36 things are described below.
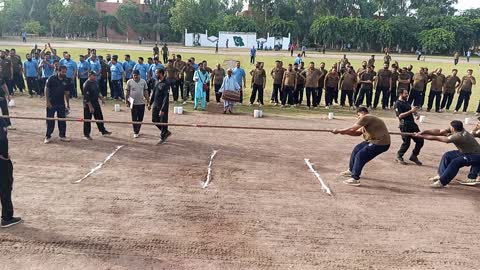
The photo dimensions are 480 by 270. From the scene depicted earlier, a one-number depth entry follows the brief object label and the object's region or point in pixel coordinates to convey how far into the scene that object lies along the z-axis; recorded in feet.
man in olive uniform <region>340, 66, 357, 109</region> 57.67
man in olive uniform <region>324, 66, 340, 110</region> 58.03
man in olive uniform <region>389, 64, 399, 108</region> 58.65
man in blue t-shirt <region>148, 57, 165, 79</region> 54.67
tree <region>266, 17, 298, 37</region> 229.25
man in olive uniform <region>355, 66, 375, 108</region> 57.62
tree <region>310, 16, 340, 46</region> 221.46
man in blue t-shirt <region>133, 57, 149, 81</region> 55.62
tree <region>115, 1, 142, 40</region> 230.07
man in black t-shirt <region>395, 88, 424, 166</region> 35.32
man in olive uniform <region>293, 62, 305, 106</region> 58.49
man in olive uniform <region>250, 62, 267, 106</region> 57.41
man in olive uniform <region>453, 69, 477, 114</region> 58.29
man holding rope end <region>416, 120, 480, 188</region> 29.48
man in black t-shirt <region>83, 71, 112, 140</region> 38.96
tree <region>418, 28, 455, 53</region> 212.43
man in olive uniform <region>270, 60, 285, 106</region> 58.34
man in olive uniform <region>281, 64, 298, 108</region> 57.47
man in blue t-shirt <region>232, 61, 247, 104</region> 55.01
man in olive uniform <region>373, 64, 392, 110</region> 57.98
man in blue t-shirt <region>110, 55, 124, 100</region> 56.65
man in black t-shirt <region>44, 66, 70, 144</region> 37.47
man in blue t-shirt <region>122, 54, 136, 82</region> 58.44
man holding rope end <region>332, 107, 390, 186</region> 29.94
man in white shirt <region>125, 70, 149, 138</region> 39.50
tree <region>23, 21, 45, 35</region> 220.55
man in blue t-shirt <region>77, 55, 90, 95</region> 56.75
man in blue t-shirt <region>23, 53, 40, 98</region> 58.23
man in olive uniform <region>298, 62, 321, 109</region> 57.72
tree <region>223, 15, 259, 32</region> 226.99
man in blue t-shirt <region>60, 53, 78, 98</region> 54.95
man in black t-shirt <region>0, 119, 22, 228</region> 21.99
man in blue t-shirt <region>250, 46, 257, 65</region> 117.79
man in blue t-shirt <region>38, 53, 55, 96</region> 54.13
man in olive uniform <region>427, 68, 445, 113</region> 59.31
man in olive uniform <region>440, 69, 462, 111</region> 58.95
